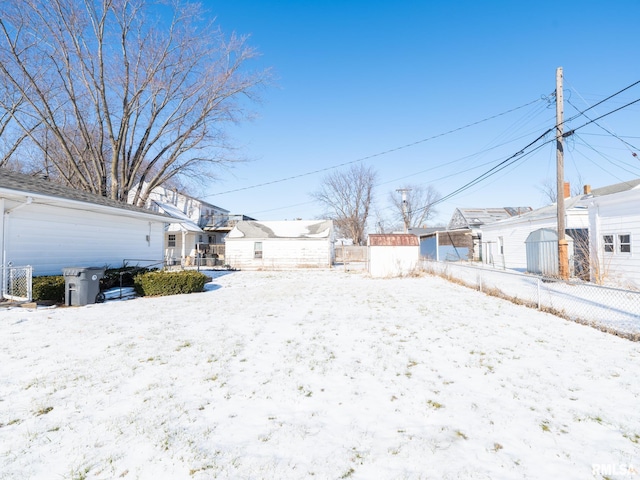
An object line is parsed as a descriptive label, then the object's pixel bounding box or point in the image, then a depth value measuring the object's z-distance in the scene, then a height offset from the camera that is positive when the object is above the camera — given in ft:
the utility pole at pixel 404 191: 89.14 +16.22
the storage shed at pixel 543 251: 44.52 -0.77
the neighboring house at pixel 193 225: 89.81 +7.96
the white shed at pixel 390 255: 57.31 -1.37
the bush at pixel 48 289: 27.50 -3.32
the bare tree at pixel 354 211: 154.66 +18.79
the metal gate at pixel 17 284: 26.86 -2.78
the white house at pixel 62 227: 28.22 +2.72
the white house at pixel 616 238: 35.96 +0.83
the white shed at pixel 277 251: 83.66 -0.41
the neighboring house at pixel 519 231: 54.49 +3.06
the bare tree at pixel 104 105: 58.95 +31.25
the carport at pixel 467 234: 92.57 +3.87
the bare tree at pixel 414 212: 181.06 +20.62
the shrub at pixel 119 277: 35.43 -3.07
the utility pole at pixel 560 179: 38.83 +8.51
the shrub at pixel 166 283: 35.53 -3.76
